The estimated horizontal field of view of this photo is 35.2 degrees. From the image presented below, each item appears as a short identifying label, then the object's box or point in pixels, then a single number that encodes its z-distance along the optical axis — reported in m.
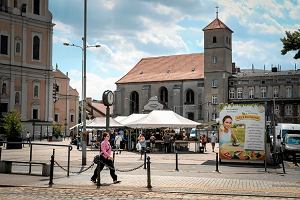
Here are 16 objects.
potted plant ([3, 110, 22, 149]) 45.84
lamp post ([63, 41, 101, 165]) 24.55
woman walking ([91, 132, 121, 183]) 16.89
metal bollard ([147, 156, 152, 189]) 15.44
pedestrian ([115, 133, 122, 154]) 38.21
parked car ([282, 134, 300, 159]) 32.31
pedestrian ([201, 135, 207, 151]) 40.60
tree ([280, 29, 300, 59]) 42.88
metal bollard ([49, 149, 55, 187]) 16.23
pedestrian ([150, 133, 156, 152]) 40.16
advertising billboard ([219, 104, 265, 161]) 25.80
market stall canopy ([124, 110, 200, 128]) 39.94
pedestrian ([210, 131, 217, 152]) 42.98
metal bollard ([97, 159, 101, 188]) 15.94
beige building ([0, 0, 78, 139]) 71.81
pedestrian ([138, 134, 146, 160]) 35.04
